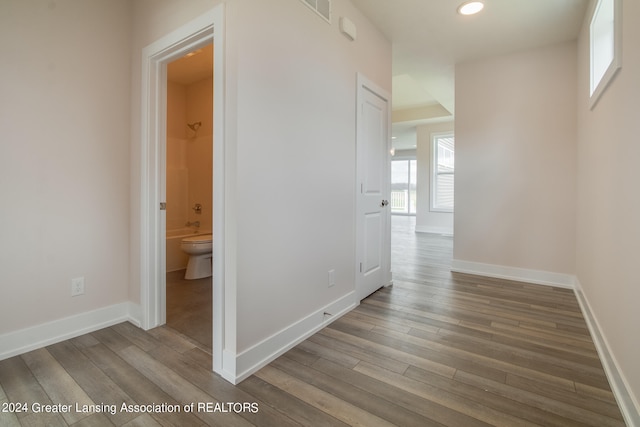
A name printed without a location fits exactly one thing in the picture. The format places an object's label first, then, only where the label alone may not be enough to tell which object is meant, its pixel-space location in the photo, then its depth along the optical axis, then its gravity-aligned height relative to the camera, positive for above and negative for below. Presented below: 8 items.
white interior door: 2.69 +0.15
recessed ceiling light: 2.54 +1.73
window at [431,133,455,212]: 7.13 +0.93
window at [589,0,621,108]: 1.64 +1.14
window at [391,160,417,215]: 11.12 +0.78
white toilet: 3.47 -0.59
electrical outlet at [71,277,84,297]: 2.11 -0.58
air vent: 2.07 +1.43
